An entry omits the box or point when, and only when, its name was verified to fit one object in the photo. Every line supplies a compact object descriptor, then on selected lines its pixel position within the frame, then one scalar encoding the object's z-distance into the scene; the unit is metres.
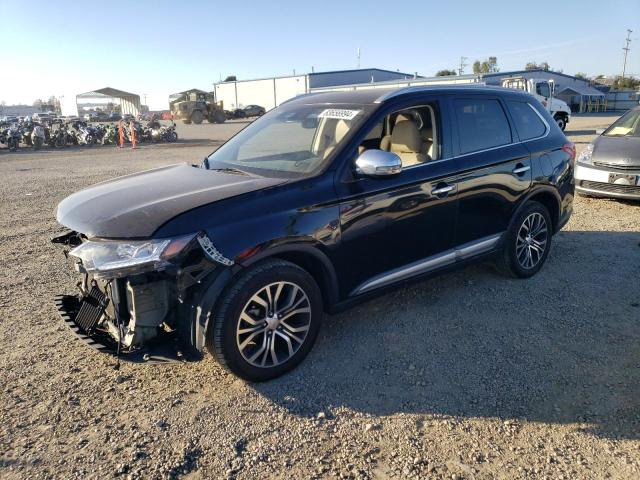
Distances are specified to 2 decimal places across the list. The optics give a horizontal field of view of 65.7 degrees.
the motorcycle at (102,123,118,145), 25.69
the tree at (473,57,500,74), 95.62
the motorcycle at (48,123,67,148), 24.31
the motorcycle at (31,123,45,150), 23.23
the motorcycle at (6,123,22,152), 22.64
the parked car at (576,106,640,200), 7.50
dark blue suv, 2.92
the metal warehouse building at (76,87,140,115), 62.62
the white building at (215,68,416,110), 55.65
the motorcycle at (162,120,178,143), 26.50
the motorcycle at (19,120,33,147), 23.52
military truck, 43.88
